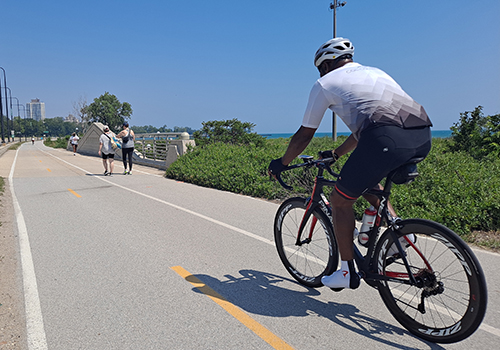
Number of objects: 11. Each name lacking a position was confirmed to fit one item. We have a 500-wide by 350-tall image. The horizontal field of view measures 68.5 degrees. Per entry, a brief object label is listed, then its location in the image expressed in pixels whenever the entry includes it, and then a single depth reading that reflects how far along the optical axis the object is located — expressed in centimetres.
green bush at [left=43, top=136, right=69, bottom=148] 5619
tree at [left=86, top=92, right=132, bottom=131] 9800
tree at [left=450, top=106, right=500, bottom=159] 949
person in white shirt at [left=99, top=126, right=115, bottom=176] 1516
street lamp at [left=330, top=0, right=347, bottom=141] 2655
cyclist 266
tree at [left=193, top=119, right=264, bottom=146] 1983
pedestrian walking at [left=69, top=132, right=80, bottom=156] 3359
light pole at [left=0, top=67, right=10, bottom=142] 5818
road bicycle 253
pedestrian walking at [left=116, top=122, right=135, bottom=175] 1559
